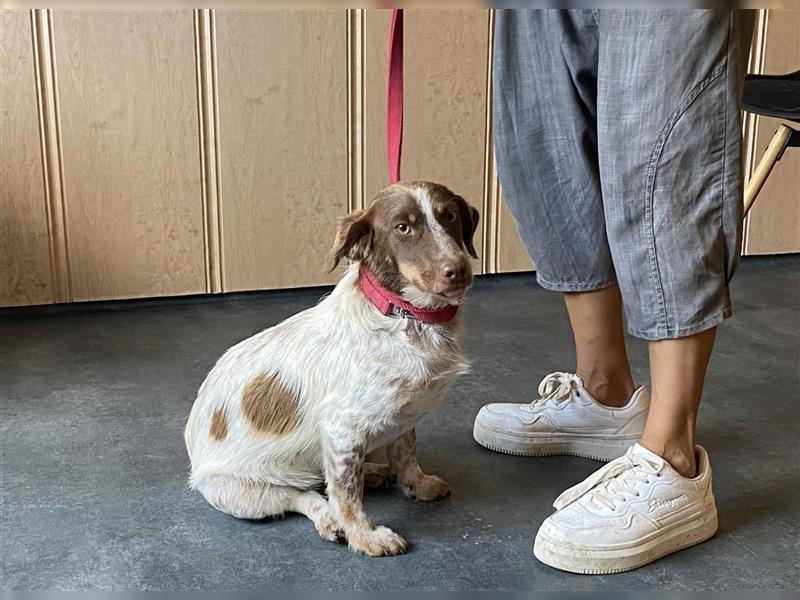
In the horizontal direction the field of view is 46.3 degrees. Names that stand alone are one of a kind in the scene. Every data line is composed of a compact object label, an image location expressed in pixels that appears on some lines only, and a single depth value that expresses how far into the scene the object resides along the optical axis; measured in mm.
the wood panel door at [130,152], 2811
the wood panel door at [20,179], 2748
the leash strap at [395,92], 1608
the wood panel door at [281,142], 2918
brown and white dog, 1536
